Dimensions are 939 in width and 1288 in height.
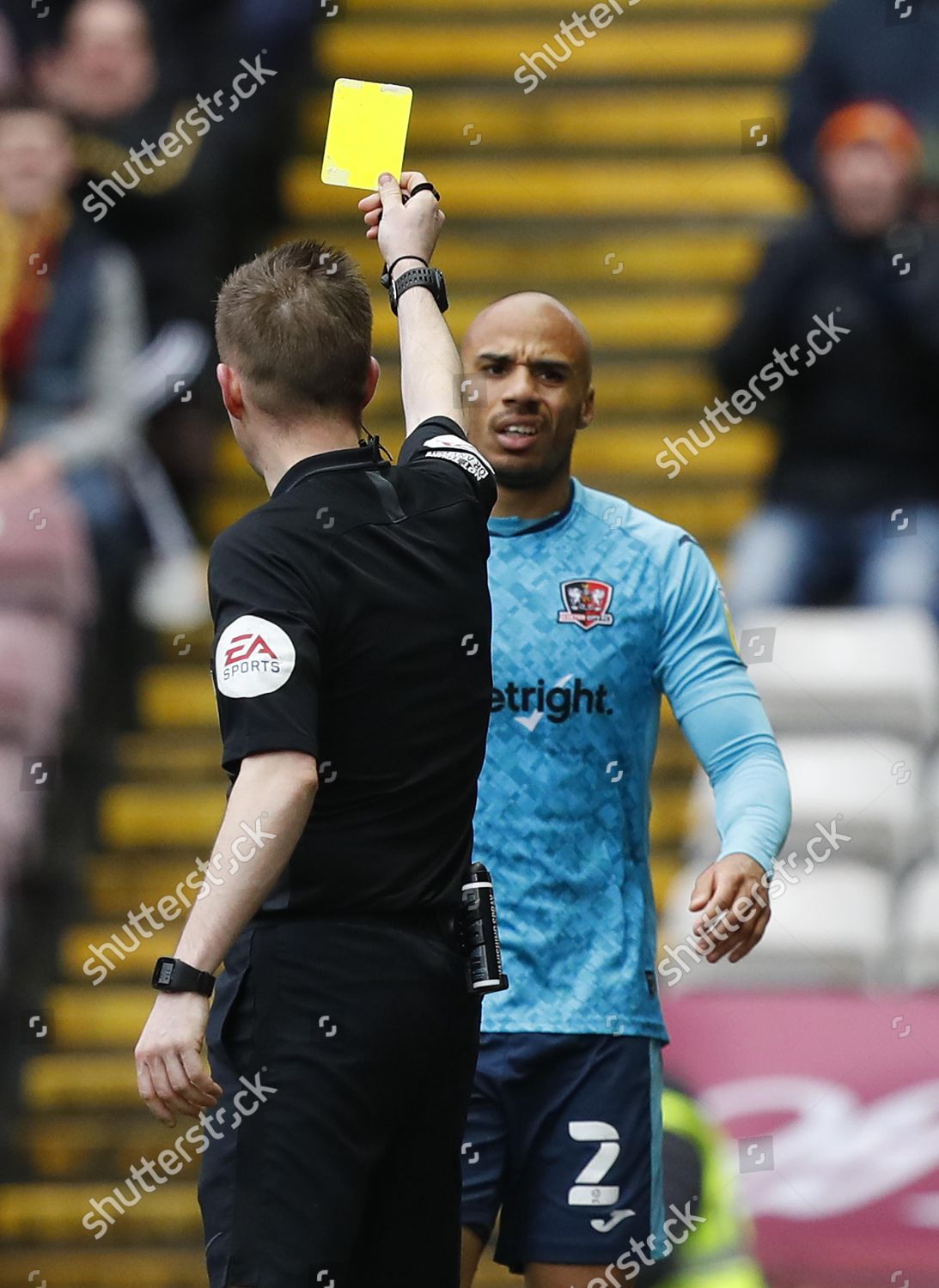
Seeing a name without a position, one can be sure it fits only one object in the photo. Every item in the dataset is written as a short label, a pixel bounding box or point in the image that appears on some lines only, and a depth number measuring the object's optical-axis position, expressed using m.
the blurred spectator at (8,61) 15.09
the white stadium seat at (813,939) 11.76
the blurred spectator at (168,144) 14.67
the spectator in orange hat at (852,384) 13.21
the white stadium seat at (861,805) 12.67
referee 4.98
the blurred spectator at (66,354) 13.83
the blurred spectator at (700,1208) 9.63
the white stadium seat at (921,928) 11.65
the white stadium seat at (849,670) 12.87
